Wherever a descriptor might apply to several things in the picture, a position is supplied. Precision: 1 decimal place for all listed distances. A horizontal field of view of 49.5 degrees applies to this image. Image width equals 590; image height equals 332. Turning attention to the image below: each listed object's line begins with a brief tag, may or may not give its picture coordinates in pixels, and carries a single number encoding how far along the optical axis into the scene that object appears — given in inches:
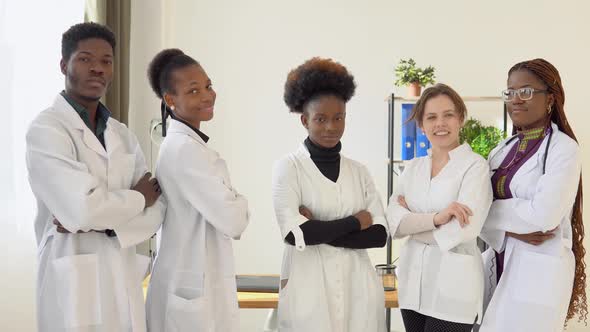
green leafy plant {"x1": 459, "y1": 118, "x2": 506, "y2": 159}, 165.5
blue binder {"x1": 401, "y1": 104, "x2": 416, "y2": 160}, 177.9
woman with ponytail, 89.9
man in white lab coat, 79.9
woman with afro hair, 98.8
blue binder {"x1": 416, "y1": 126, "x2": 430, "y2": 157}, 176.1
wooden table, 118.9
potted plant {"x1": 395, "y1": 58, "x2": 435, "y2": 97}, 179.8
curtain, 158.9
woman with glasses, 98.7
